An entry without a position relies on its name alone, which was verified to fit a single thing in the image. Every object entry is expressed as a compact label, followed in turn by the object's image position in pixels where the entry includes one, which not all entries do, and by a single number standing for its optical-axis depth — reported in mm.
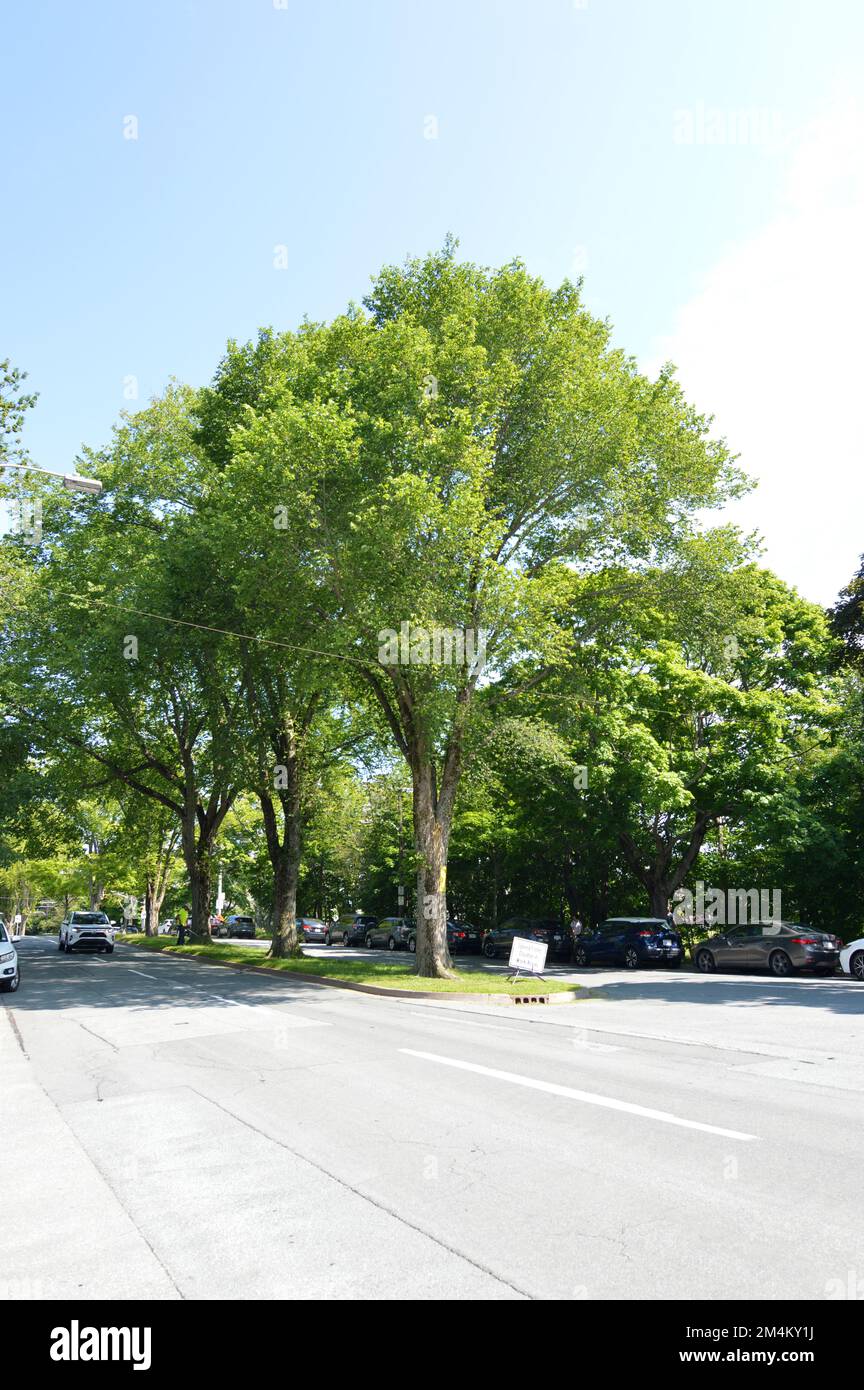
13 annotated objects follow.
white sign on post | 19984
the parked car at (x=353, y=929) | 50406
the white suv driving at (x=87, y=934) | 37812
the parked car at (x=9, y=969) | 19297
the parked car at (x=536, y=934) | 33656
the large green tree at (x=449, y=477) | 19172
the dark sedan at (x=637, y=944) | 28938
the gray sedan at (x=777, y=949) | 23922
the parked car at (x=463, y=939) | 38875
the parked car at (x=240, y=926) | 59344
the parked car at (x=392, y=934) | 43094
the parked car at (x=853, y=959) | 20547
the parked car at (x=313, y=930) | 50875
